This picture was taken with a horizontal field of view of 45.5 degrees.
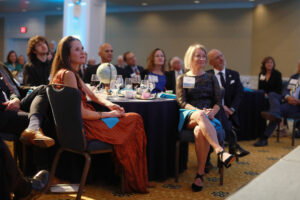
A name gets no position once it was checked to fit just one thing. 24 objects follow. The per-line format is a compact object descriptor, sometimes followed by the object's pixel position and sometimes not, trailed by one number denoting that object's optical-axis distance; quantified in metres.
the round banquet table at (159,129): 3.13
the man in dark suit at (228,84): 4.55
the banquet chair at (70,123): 2.48
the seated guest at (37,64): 4.29
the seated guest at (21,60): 10.89
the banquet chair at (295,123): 5.15
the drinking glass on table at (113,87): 3.57
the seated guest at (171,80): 5.19
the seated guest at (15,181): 1.87
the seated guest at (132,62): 7.02
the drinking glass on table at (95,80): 3.70
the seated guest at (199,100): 3.14
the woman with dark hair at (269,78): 6.41
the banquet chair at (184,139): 3.26
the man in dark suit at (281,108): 5.24
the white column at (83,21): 9.06
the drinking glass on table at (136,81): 3.72
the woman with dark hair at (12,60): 9.52
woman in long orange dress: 2.75
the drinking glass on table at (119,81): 3.65
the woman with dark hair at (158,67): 4.74
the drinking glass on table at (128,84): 3.70
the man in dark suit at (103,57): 4.68
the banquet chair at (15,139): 3.01
